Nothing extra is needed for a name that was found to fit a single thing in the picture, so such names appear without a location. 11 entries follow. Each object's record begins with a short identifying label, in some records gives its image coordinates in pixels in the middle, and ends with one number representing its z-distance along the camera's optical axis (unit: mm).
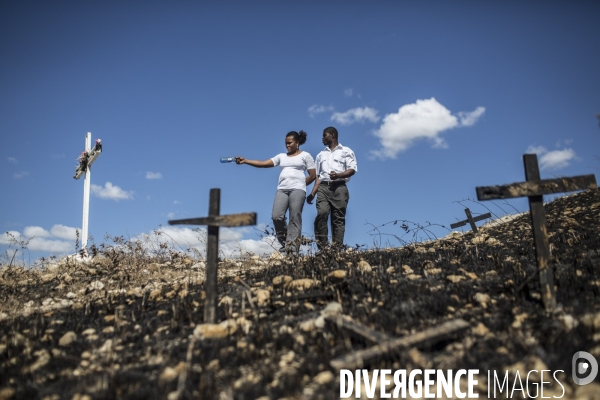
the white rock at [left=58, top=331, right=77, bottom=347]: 3074
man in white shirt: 6461
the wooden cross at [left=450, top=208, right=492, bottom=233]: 10766
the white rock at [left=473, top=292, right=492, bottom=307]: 3153
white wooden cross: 8430
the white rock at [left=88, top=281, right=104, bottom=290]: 5125
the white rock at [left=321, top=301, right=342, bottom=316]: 3027
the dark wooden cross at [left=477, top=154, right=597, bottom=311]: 3172
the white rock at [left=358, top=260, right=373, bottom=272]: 4542
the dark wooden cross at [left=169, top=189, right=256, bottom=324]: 3168
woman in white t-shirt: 6133
